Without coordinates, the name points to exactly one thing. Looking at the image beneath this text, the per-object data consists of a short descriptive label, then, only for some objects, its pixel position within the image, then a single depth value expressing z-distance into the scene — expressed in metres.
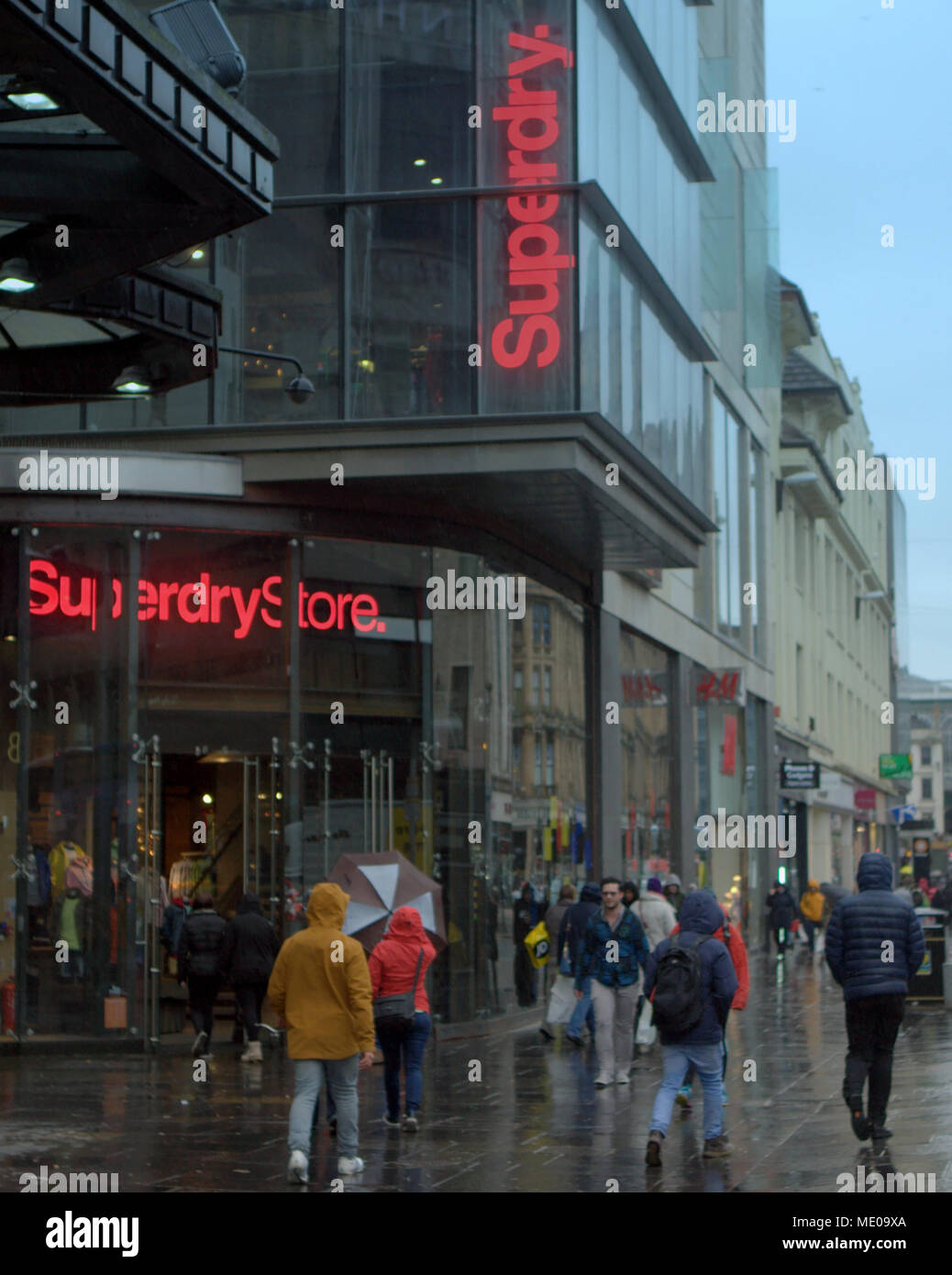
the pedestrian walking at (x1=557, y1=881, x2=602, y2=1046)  19.34
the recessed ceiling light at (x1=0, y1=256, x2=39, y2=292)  11.80
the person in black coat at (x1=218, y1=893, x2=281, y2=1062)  17.83
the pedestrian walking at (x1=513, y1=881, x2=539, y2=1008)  22.72
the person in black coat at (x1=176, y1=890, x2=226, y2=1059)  18.09
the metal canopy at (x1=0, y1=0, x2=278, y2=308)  9.21
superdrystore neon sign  19.23
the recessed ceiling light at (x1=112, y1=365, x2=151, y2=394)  13.64
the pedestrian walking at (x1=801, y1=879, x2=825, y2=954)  39.44
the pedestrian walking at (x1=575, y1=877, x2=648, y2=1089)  16.33
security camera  18.91
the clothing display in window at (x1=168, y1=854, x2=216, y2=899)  19.34
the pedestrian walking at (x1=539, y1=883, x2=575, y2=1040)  21.56
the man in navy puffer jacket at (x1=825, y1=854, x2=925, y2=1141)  12.21
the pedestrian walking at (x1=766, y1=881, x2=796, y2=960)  36.72
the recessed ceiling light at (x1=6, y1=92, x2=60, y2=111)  9.95
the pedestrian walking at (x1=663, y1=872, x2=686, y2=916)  24.52
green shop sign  63.91
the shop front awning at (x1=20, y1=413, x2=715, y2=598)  18.77
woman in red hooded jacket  13.09
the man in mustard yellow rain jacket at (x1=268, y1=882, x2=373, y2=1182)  11.34
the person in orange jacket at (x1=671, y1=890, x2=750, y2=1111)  14.64
